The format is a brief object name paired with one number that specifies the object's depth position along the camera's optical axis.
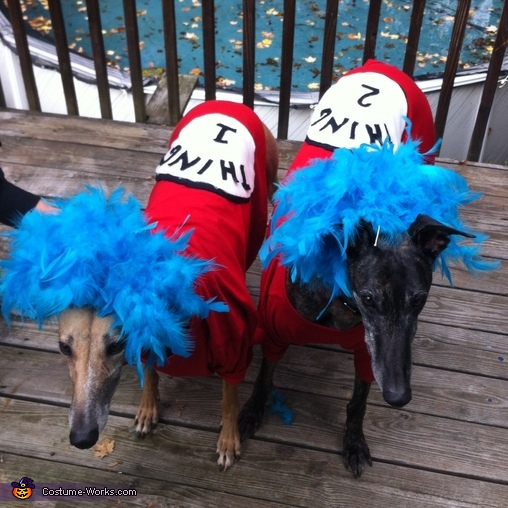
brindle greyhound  1.86
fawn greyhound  1.83
